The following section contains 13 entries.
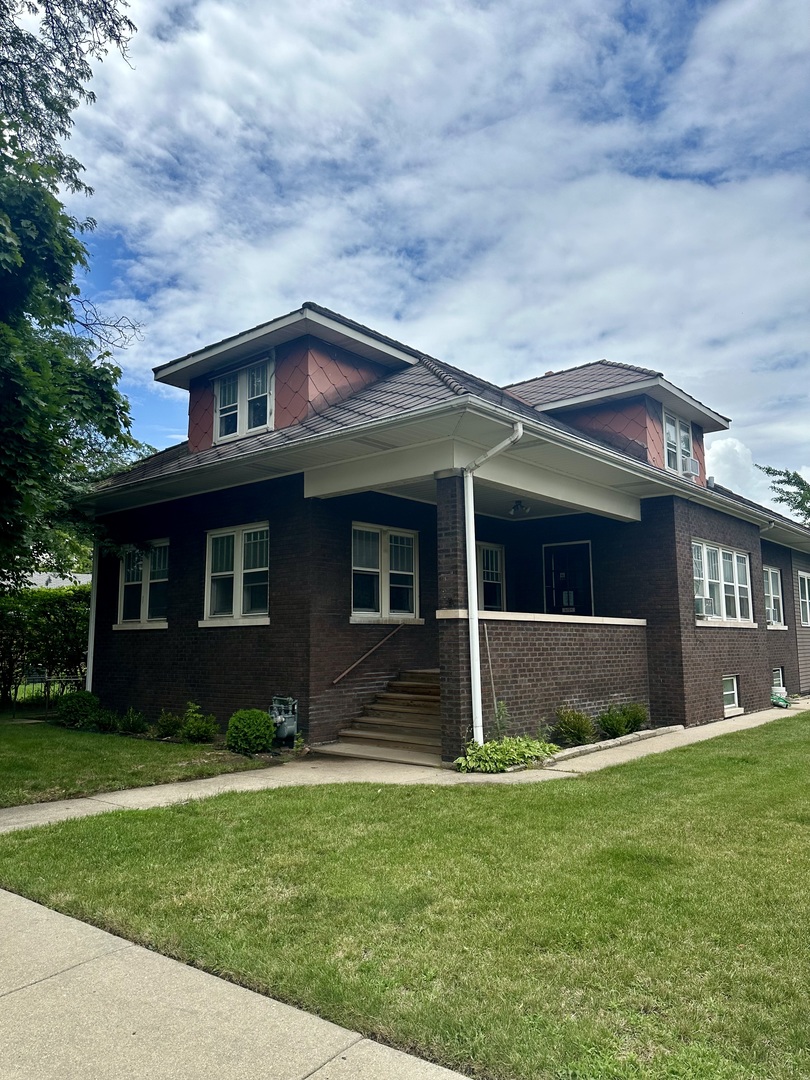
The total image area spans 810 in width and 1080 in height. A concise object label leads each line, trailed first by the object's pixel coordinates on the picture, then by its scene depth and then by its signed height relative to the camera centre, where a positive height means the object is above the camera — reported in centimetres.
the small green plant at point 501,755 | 834 -115
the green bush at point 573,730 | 994 -102
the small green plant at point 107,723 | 1205 -108
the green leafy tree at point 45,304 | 677 +352
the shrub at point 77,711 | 1241 -92
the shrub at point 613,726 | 1078 -106
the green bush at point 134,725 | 1173 -107
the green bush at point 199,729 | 1060 -103
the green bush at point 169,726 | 1112 -104
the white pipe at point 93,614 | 1387 +70
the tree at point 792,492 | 2875 +577
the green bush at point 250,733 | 960 -99
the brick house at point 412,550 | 921 +154
